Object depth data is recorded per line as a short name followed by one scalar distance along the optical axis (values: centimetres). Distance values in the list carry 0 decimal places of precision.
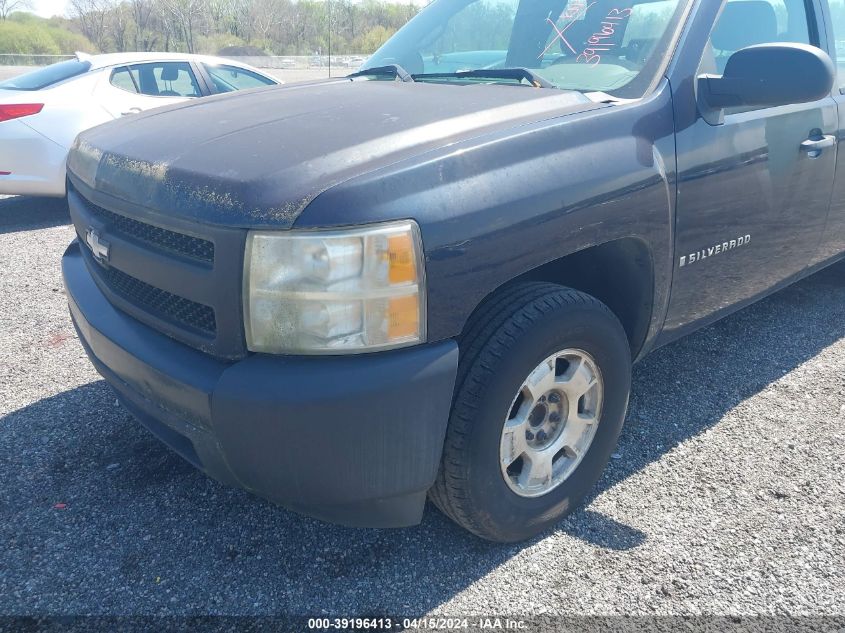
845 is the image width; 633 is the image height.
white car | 620
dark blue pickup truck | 172
